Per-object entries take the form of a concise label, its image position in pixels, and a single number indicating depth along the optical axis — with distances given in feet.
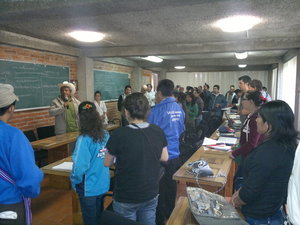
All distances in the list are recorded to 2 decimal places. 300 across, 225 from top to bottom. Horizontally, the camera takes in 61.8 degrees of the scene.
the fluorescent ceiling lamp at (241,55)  23.04
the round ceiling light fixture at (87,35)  14.00
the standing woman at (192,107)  20.61
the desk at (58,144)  11.75
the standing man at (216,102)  26.77
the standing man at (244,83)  11.43
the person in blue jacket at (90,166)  6.23
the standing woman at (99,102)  20.84
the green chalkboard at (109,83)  24.35
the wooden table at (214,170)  6.55
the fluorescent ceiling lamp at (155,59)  25.95
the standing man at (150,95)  28.19
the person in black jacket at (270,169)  4.23
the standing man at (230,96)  30.39
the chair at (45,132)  14.99
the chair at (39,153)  13.19
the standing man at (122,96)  23.59
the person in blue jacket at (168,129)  8.80
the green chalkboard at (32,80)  14.55
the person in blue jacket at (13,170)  4.35
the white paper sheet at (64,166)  7.98
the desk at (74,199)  7.77
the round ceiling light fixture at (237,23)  11.38
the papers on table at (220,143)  9.83
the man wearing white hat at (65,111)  13.69
